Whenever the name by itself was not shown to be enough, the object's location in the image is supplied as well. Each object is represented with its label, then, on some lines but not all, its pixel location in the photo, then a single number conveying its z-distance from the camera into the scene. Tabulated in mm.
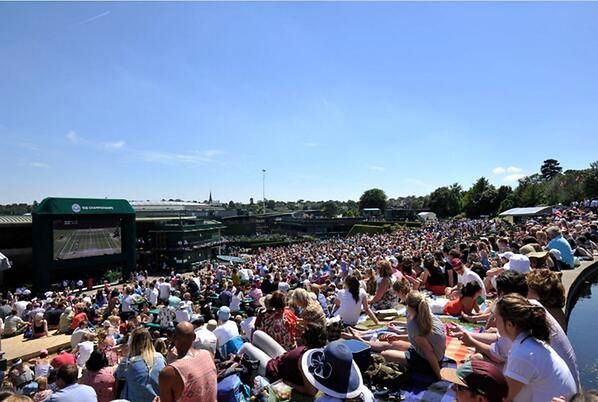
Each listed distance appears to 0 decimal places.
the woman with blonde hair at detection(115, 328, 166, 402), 4355
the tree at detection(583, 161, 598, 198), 51469
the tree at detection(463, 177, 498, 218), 72375
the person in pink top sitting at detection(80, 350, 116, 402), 4582
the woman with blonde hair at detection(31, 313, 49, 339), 12477
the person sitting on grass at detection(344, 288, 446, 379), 4223
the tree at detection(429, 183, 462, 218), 90562
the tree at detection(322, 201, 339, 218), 141625
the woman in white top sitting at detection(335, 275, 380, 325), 6742
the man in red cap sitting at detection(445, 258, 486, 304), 7062
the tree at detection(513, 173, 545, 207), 61919
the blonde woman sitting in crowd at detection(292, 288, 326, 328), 4343
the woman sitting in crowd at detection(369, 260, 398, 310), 8289
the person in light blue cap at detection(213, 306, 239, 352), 5977
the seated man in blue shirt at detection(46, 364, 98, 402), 3779
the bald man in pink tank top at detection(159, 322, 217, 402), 3457
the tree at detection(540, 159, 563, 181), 105250
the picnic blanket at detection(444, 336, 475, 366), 4719
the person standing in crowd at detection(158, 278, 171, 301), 13889
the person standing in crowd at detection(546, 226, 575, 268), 10828
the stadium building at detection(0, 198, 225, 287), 28031
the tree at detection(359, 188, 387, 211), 135875
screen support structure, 27656
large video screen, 28875
